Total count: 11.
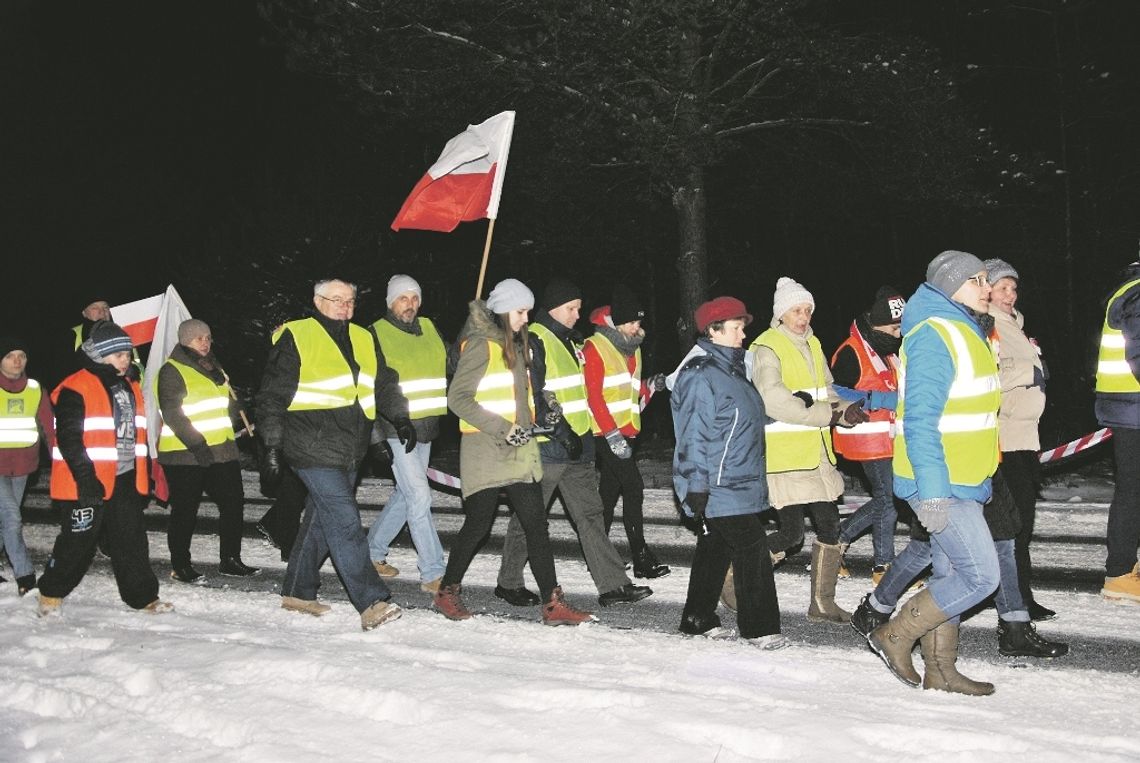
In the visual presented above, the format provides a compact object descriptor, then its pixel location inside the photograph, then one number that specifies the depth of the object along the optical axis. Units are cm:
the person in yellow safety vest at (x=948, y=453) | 540
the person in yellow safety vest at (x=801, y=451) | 708
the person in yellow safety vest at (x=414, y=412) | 821
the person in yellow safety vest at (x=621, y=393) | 826
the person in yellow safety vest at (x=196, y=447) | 866
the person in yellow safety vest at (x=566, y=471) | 752
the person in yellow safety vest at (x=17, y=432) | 857
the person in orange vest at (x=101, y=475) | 731
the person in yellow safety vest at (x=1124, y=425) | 744
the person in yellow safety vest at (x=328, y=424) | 702
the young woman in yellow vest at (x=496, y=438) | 708
